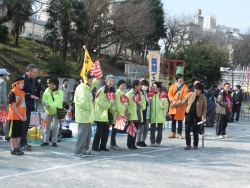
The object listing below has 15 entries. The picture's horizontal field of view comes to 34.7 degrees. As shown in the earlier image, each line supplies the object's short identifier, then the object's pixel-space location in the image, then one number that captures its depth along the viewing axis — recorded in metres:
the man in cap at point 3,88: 9.75
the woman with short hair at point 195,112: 10.49
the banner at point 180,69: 28.07
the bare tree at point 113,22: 31.88
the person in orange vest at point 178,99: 12.55
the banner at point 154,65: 18.62
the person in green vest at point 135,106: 10.01
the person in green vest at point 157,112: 10.91
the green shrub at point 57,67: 28.28
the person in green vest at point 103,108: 9.32
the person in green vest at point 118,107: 9.72
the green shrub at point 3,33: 32.06
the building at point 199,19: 87.76
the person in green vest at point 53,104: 9.64
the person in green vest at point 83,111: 8.43
